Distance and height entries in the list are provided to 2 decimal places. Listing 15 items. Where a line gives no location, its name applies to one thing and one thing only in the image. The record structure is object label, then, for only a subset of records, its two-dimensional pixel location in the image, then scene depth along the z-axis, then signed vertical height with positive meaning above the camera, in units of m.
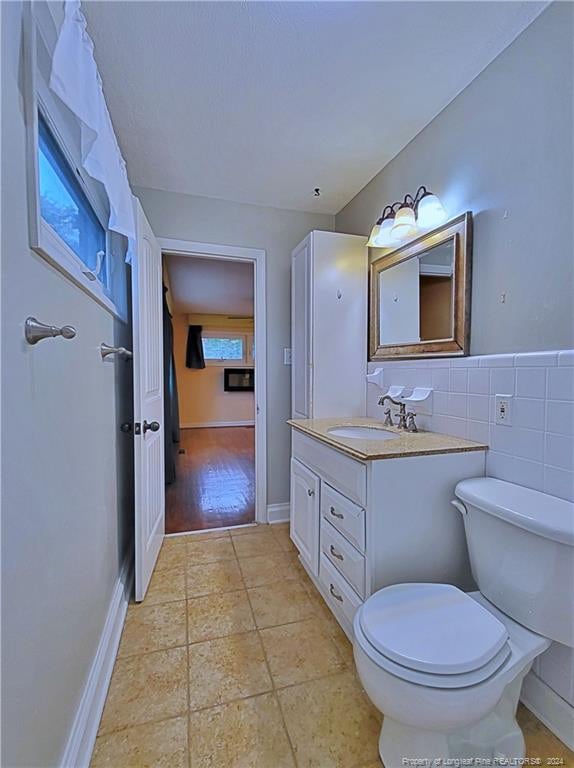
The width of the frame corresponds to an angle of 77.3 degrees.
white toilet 0.89 -0.72
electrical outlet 1.33 -0.13
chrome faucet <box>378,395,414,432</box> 1.86 -0.21
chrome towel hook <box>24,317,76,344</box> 0.75 +0.09
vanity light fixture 1.69 +0.78
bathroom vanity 1.32 -0.54
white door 1.79 -0.15
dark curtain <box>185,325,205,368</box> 7.11 +0.50
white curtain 0.88 +0.75
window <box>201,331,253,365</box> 7.34 +0.53
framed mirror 1.58 +0.41
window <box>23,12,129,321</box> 0.77 +0.61
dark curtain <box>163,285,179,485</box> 3.62 -0.13
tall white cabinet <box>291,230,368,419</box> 2.30 +0.33
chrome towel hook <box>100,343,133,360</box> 1.48 +0.10
